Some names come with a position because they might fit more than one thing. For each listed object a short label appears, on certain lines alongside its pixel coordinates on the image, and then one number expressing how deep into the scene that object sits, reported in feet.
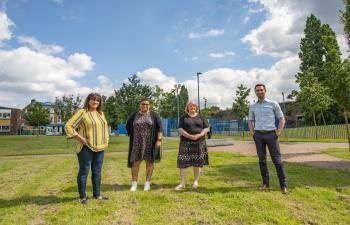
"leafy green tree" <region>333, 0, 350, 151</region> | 37.81
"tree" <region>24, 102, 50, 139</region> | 135.64
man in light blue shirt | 19.11
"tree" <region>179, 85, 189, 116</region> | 238.02
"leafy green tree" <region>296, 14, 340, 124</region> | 147.54
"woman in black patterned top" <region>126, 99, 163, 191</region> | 19.93
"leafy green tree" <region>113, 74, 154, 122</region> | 69.10
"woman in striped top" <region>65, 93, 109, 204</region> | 16.33
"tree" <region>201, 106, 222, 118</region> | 178.23
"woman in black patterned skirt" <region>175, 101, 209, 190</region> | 19.95
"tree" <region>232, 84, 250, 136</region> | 103.91
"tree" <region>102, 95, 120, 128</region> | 184.26
